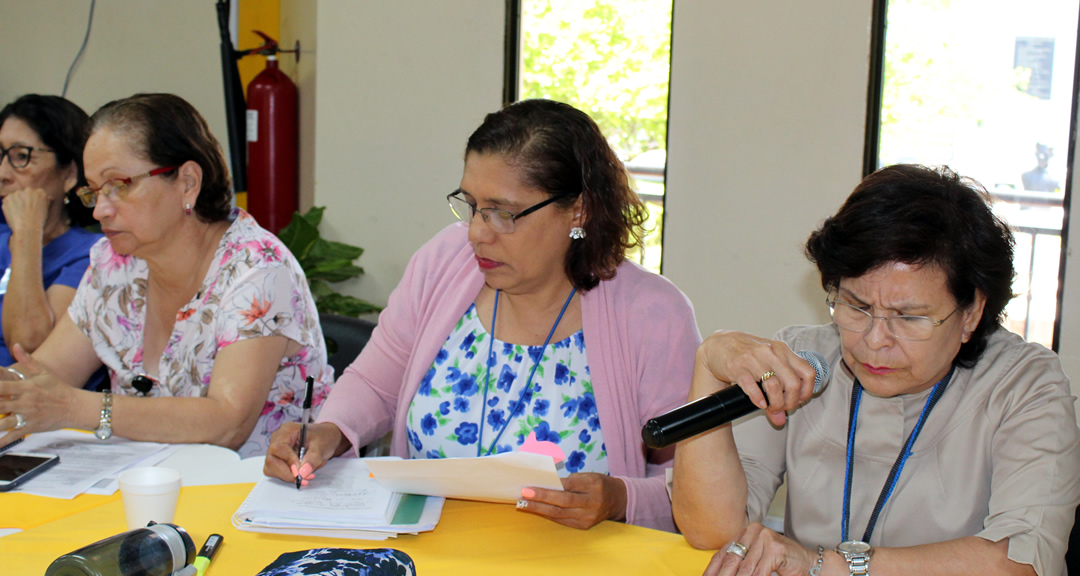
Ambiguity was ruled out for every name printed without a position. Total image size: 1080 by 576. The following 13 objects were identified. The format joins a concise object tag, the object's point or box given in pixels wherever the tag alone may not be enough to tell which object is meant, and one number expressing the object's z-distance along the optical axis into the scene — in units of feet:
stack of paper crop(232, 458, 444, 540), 4.53
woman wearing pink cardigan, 5.96
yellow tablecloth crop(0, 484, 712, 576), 4.28
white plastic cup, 4.34
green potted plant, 12.26
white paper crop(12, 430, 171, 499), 5.11
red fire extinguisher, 13.50
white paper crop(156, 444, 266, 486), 5.33
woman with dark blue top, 8.98
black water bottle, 3.64
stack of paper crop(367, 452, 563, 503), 4.41
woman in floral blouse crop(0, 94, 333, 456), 6.57
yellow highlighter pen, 4.10
